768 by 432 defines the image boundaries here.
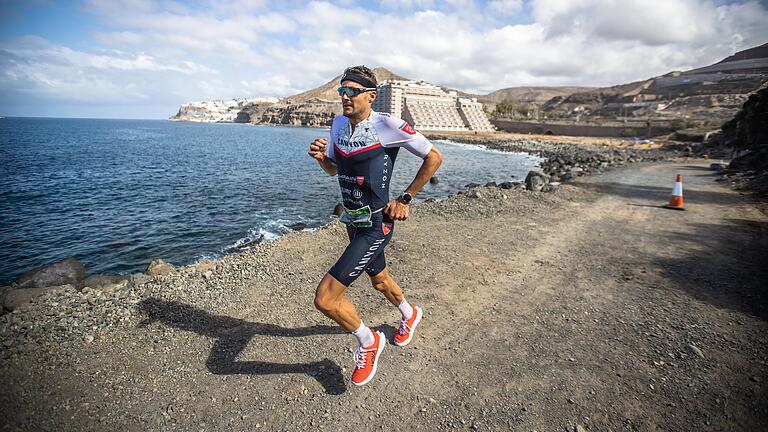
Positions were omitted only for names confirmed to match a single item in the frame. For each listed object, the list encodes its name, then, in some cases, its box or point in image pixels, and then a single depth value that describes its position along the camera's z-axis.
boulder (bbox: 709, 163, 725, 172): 23.91
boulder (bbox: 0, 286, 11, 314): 6.71
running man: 3.76
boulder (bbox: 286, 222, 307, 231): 17.06
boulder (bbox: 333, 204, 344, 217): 18.85
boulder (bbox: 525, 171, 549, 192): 16.66
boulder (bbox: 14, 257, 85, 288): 8.52
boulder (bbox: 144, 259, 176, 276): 8.83
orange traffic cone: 13.08
